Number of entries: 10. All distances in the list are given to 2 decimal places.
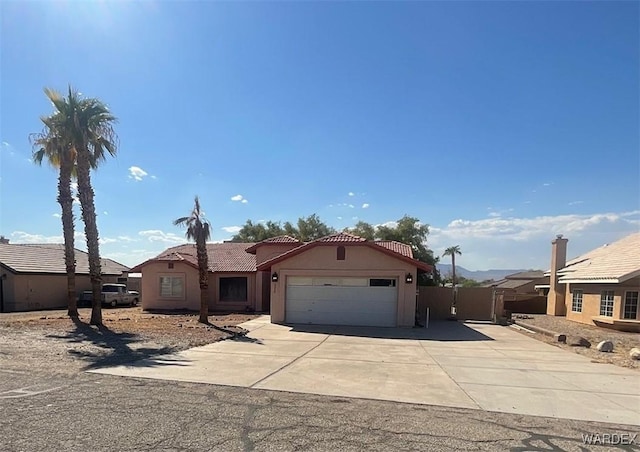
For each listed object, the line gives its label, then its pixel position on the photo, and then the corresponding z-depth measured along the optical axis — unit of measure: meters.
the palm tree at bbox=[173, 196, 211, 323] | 17.94
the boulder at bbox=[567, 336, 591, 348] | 14.08
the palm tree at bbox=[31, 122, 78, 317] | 17.16
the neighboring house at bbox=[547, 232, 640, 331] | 19.53
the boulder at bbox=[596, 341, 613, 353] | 12.97
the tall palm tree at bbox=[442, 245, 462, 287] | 80.12
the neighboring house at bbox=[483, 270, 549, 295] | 50.73
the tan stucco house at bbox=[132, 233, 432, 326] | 18.41
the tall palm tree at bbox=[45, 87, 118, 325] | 16.19
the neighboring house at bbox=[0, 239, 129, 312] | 26.28
